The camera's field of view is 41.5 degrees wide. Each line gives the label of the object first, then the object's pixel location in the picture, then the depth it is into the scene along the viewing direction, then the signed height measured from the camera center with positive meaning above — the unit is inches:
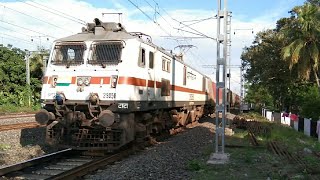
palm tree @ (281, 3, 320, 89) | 1131.3 +168.2
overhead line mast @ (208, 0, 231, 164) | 482.3 +52.2
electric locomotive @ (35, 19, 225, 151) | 459.8 +16.2
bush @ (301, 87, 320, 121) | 1017.5 -3.2
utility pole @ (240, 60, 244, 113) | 2013.4 +62.7
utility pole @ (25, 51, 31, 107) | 1578.0 +99.8
